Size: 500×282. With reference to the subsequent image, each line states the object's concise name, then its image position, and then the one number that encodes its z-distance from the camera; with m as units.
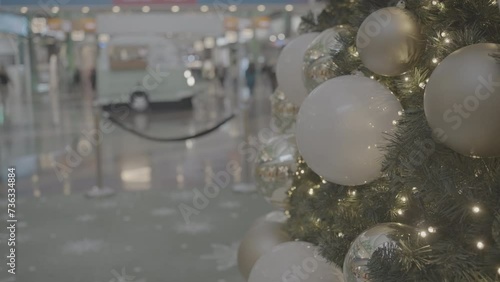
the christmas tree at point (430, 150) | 1.35
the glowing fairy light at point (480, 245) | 1.42
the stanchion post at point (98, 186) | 6.00
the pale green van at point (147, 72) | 15.98
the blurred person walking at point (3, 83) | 21.48
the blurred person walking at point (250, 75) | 19.30
